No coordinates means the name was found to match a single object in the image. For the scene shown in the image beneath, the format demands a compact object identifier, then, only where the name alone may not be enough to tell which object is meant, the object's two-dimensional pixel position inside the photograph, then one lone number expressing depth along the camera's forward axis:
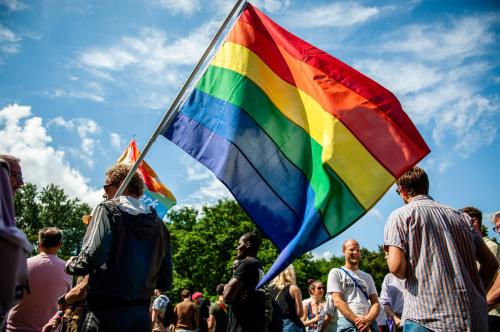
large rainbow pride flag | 4.46
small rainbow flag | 8.45
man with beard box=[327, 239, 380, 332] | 6.09
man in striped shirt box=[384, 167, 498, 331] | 3.50
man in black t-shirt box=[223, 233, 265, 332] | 5.27
